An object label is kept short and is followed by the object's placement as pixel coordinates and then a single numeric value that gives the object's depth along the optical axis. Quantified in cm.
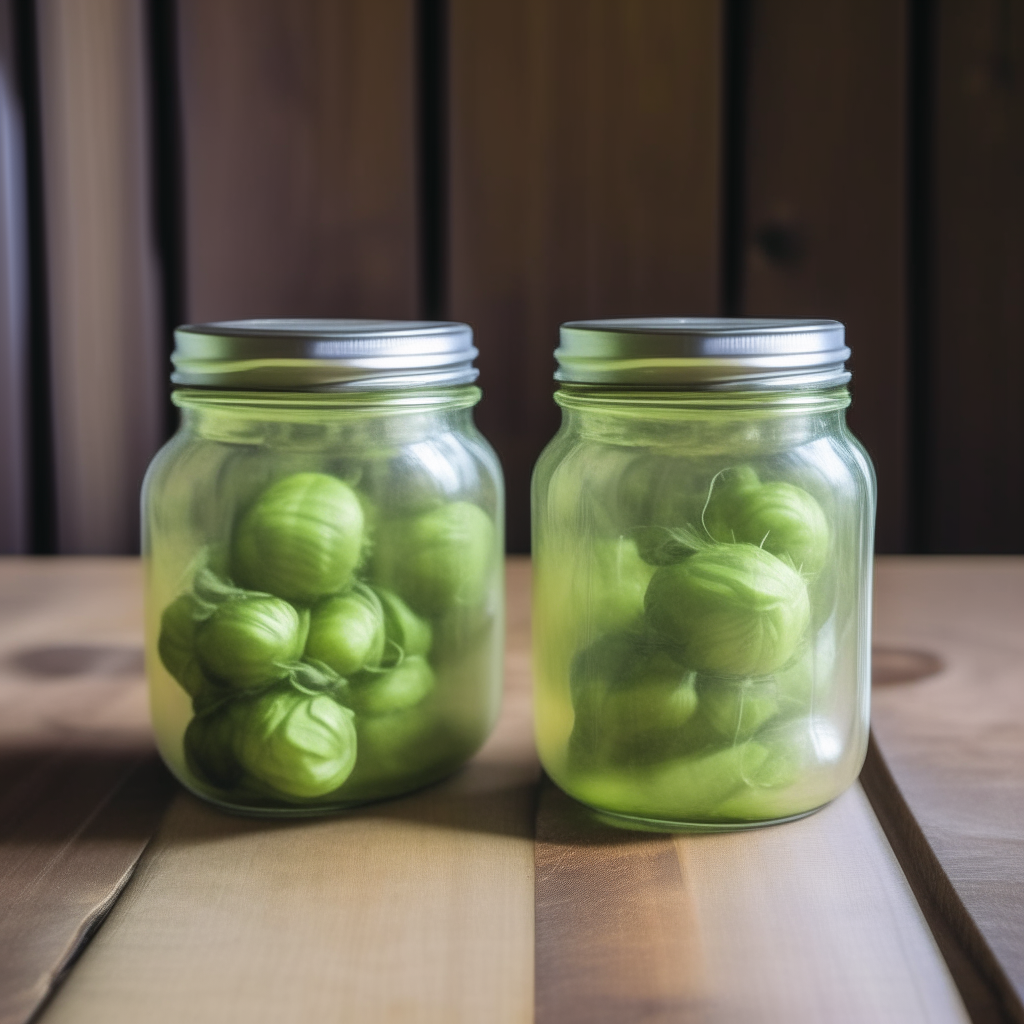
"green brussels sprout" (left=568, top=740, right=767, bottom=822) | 51
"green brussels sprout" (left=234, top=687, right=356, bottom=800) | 51
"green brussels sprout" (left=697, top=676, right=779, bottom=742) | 50
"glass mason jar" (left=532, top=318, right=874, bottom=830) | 49
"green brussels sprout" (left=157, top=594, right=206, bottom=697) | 52
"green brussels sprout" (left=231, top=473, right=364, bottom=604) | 51
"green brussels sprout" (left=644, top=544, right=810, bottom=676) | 48
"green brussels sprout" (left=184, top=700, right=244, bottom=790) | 52
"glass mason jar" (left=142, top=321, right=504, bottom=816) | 51
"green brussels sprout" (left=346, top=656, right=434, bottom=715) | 53
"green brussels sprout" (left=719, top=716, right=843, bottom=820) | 51
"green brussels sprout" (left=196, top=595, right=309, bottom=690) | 50
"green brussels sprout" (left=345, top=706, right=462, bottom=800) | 54
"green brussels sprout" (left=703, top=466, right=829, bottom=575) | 50
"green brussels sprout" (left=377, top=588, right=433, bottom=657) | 54
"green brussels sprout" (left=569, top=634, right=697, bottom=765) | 50
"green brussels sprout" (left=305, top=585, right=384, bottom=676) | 51
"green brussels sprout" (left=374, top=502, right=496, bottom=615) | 55
